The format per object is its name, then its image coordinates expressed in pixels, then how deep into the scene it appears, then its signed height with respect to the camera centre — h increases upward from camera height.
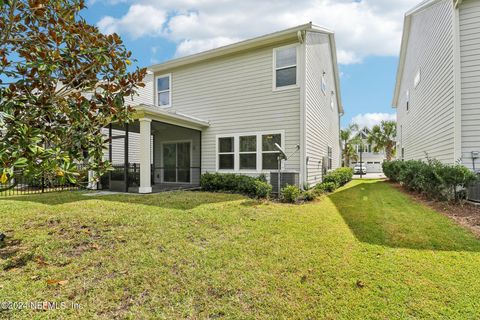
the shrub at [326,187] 9.88 -1.12
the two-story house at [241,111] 9.23 +2.00
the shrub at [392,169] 12.96 -0.58
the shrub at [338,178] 11.32 -0.91
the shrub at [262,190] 8.11 -1.01
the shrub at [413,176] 8.21 -0.60
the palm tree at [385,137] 32.75 +3.11
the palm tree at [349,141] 37.06 +2.83
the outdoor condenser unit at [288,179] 9.02 -0.72
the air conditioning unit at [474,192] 6.61 -0.89
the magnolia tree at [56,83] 2.71 +1.06
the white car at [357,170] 31.36 -1.33
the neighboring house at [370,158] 41.28 +0.28
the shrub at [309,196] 8.09 -1.20
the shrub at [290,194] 7.67 -1.09
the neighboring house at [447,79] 6.97 +2.66
